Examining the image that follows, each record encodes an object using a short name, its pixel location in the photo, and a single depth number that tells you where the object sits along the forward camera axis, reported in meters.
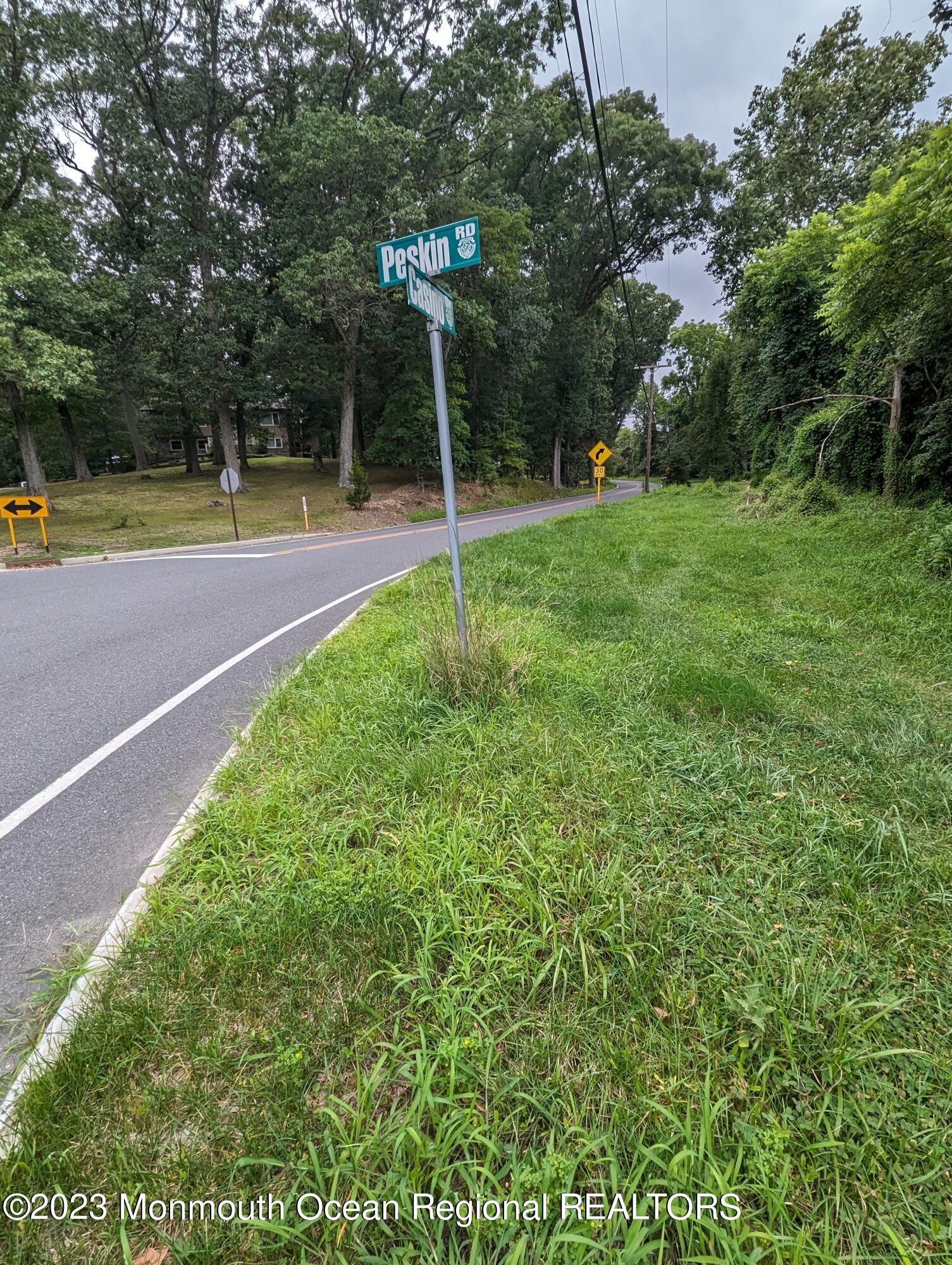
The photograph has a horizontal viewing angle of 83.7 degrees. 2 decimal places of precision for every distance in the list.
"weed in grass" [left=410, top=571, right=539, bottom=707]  3.47
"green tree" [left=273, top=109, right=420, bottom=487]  17.17
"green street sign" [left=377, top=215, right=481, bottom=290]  2.83
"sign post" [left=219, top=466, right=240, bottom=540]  14.56
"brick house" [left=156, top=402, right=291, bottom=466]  37.71
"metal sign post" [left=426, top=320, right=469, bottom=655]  2.90
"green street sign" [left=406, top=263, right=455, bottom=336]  2.76
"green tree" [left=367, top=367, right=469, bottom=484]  23.25
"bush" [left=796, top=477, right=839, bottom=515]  10.95
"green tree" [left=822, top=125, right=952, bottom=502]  5.63
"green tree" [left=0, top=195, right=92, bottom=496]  13.55
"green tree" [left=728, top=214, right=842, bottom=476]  13.59
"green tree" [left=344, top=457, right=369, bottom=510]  20.88
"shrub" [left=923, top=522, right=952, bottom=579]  5.90
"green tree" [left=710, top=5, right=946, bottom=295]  18.02
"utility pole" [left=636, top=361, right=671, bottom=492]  31.50
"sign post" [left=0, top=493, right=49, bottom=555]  11.19
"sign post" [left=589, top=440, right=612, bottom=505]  19.20
